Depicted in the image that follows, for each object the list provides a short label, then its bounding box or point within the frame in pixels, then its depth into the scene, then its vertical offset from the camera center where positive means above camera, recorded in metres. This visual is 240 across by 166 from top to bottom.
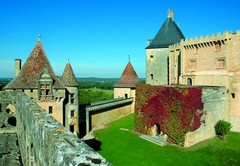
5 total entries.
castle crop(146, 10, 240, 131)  25.59 +2.32
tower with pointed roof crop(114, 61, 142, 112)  39.09 -0.67
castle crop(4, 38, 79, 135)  21.56 -0.54
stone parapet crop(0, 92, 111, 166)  2.98 -0.95
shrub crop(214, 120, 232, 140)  23.67 -4.81
